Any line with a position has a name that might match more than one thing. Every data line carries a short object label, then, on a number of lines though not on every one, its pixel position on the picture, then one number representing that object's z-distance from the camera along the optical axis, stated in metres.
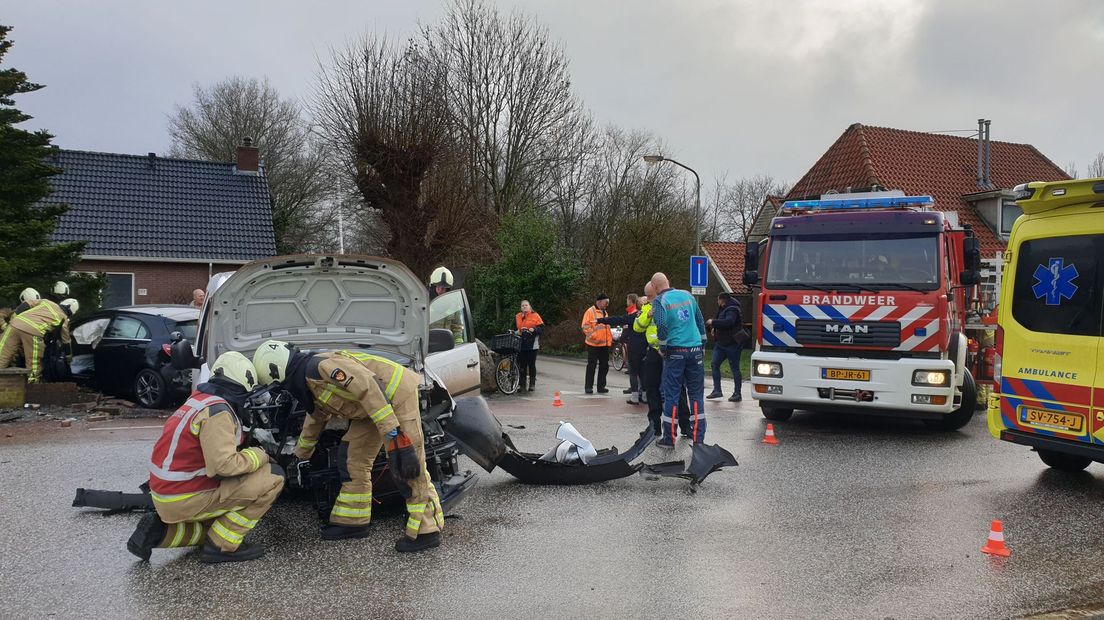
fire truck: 9.53
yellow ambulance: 6.94
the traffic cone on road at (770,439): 9.61
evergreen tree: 14.30
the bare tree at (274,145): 43.38
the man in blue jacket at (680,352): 9.05
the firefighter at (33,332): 12.17
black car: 11.91
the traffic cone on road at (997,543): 5.51
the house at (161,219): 24.78
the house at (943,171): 28.44
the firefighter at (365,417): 5.27
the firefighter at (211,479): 5.10
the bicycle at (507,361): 14.97
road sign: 20.23
